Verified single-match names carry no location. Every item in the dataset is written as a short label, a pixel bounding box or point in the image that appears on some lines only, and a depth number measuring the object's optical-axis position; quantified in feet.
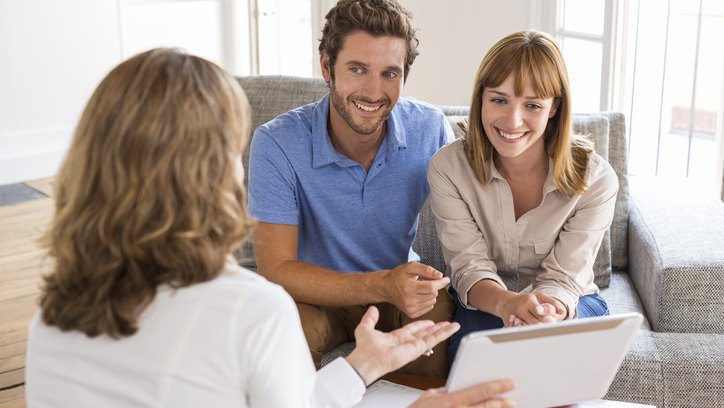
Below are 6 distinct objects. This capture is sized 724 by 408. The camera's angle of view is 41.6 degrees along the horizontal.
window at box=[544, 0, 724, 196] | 10.45
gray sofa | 7.01
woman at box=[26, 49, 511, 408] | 3.68
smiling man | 7.26
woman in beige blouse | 6.95
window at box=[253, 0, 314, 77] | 16.79
